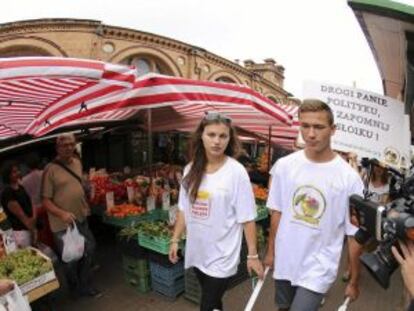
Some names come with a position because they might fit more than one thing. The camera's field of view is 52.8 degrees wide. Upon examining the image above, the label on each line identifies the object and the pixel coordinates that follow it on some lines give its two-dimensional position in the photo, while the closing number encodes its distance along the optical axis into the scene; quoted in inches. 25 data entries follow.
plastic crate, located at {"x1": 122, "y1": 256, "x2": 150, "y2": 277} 192.4
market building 599.8
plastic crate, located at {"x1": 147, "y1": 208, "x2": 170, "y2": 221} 225.8
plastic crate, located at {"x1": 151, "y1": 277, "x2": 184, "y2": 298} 184.1
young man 101.8
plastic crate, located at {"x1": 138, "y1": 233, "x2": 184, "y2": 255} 178.9
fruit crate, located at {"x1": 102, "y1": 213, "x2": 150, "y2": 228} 214.4
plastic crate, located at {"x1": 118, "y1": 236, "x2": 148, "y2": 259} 193.0
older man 173.0
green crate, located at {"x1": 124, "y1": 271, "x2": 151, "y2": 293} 192.5
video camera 59.2
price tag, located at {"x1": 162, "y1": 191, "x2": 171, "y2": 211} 231.9
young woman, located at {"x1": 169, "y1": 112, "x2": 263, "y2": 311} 114.7
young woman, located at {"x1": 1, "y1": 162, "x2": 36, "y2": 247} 177.5
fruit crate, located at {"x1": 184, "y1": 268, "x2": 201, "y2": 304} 179.0
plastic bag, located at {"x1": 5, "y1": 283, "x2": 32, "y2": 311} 119.1
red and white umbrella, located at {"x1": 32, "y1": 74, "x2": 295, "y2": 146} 176.9
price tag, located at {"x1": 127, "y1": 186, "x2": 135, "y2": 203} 237.7
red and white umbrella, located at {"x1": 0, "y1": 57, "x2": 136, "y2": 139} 111.6
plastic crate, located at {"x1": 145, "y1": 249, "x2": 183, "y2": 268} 182.7
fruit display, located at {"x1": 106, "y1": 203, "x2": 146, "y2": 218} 218.1
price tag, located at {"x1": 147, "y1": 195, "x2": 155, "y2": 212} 229.0
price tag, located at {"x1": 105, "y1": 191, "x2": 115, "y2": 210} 224.8
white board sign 117.0
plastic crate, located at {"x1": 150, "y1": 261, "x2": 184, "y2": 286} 183.0
